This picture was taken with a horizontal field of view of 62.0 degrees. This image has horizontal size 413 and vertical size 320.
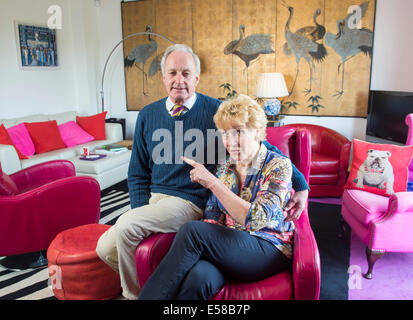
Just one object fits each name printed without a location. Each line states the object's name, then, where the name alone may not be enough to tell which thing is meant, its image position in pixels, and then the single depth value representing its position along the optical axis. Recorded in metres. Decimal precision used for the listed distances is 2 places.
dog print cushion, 2.55
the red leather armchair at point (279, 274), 1.36
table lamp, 4.23
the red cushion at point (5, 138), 3.63
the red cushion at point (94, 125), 4.90
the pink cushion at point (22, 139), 3.87
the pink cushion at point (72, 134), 4.54
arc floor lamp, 5.12
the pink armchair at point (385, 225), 2.19
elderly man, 1.66
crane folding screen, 4.22
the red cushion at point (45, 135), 4.12
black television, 3.54
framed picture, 4.40
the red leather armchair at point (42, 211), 2.21
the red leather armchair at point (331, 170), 3.66
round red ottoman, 1.91
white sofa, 3.38
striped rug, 2.07
